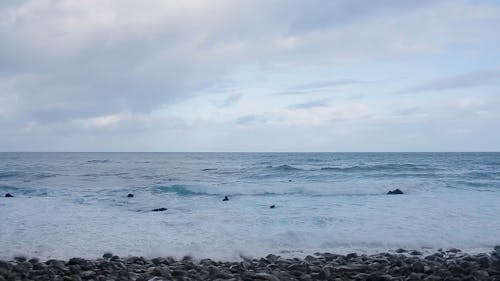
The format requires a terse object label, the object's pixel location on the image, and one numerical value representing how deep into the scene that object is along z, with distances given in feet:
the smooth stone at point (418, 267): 28.99
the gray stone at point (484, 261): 30.76
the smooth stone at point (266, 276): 26.95
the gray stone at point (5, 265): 29.29
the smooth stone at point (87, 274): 27.99
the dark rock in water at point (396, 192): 78.37
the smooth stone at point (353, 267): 29.37
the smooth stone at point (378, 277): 27.20
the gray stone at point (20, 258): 32.60
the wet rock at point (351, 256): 33.55
